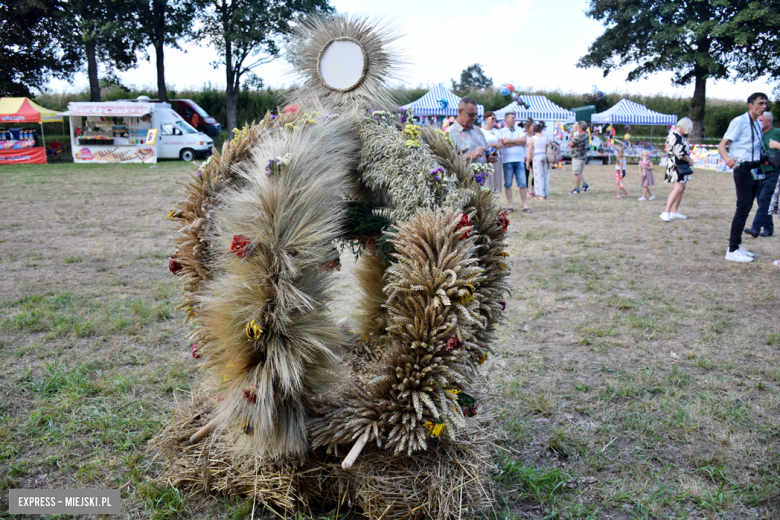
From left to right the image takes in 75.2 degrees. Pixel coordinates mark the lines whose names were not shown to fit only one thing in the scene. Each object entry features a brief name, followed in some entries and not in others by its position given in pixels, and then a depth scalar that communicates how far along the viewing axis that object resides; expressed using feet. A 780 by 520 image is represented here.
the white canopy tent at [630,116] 84.89
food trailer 68.49
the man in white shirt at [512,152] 31.07
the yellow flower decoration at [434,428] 6.27
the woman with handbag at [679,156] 26.78
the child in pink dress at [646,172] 38.96
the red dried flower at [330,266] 7.57
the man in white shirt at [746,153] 19.83
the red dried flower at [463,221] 7.03
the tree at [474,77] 208.03
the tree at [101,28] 84.17
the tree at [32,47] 84.74
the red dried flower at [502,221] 8.02
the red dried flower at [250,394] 6.42
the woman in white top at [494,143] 29.45
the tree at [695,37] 100.78
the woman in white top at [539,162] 37.29
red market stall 67.67
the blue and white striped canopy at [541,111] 83.43
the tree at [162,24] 90.68
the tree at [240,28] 93.66
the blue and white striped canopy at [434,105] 79.82
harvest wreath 6.41
